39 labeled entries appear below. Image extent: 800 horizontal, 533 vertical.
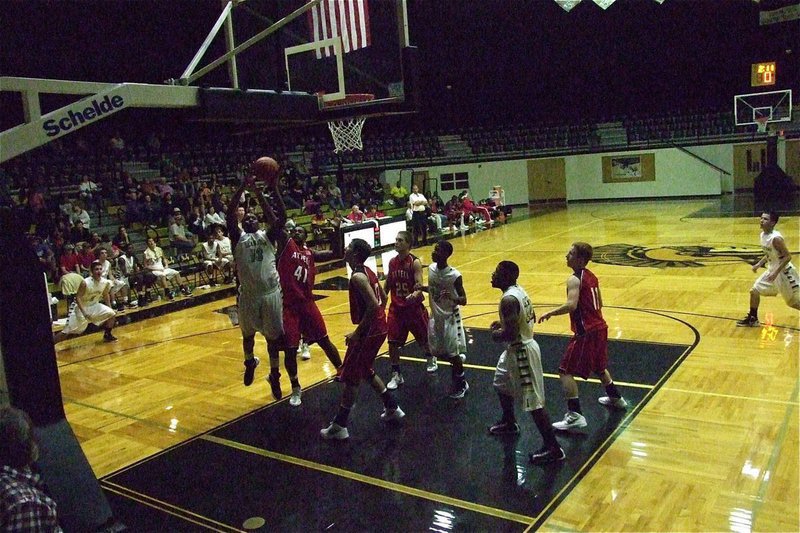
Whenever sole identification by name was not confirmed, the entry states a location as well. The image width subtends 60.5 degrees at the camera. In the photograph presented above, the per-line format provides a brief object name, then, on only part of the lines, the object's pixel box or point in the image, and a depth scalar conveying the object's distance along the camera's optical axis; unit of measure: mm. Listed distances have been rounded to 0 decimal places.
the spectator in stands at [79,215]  14038
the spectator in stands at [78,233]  13109
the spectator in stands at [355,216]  17391
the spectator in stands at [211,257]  13440
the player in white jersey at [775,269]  7434
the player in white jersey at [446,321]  6141
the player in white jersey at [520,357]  4648
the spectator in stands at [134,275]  12042
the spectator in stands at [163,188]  16377
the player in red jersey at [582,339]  5312
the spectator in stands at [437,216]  20223
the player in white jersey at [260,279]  5836
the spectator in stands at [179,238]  14219
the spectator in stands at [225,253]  13570
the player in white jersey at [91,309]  9438
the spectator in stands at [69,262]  11812
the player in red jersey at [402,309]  6453
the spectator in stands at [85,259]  11906
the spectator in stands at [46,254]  11328
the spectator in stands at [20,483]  2822
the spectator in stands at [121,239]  13070
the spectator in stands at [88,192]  15141
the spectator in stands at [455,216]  20547
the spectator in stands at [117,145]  17484
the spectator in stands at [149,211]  15164
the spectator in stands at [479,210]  21656
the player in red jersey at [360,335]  5090
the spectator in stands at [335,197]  19766
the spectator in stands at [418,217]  18109
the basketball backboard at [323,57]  5578
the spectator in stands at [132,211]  15023
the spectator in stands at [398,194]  22875
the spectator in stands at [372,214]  18422
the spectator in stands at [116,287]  11078
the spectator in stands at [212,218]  15086
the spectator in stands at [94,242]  12340
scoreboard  22281
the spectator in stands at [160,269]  12570
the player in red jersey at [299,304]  6297
